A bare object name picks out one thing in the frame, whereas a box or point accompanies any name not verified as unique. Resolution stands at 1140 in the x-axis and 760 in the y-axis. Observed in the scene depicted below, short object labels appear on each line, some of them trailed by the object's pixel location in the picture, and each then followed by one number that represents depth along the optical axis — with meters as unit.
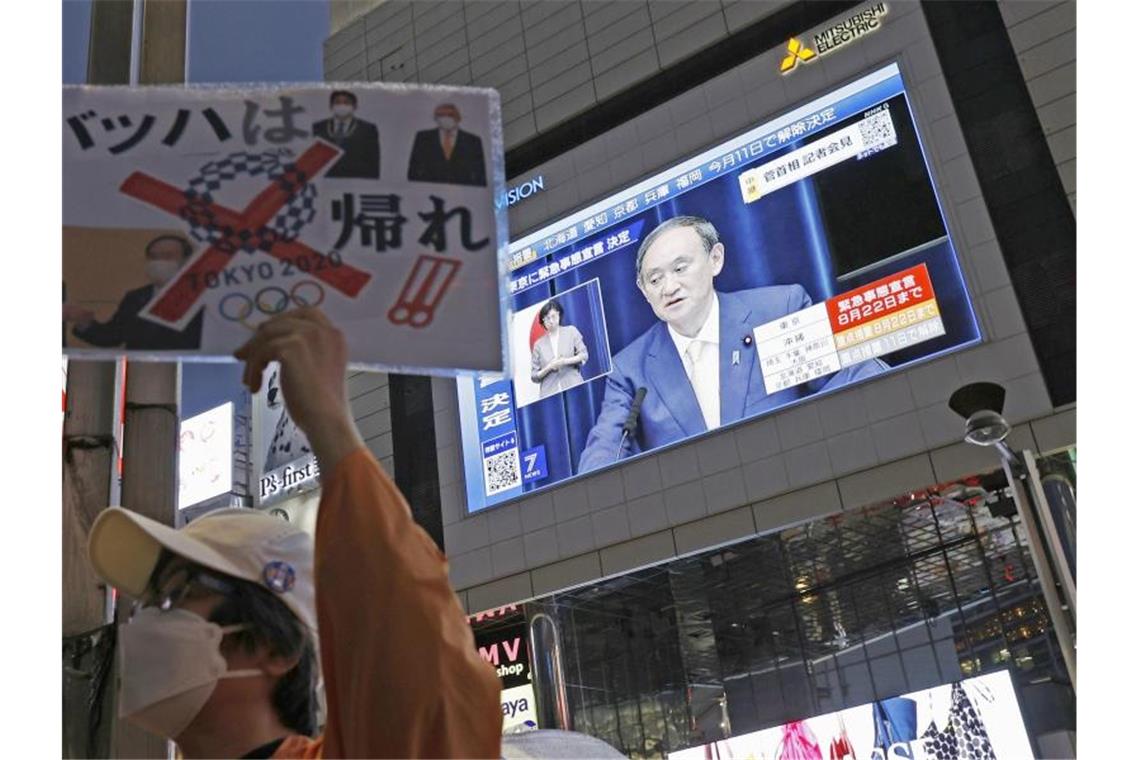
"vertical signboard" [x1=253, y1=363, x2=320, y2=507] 12.48
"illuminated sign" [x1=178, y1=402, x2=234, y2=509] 14.12
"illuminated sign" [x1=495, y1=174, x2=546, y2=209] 11.47
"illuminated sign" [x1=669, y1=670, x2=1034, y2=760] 8.60
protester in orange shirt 0.99
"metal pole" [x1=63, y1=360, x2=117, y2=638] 1.38
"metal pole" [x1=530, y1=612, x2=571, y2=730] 10.12
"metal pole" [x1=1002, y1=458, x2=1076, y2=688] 5.12
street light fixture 5.14
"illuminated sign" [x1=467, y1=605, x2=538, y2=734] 10.31
